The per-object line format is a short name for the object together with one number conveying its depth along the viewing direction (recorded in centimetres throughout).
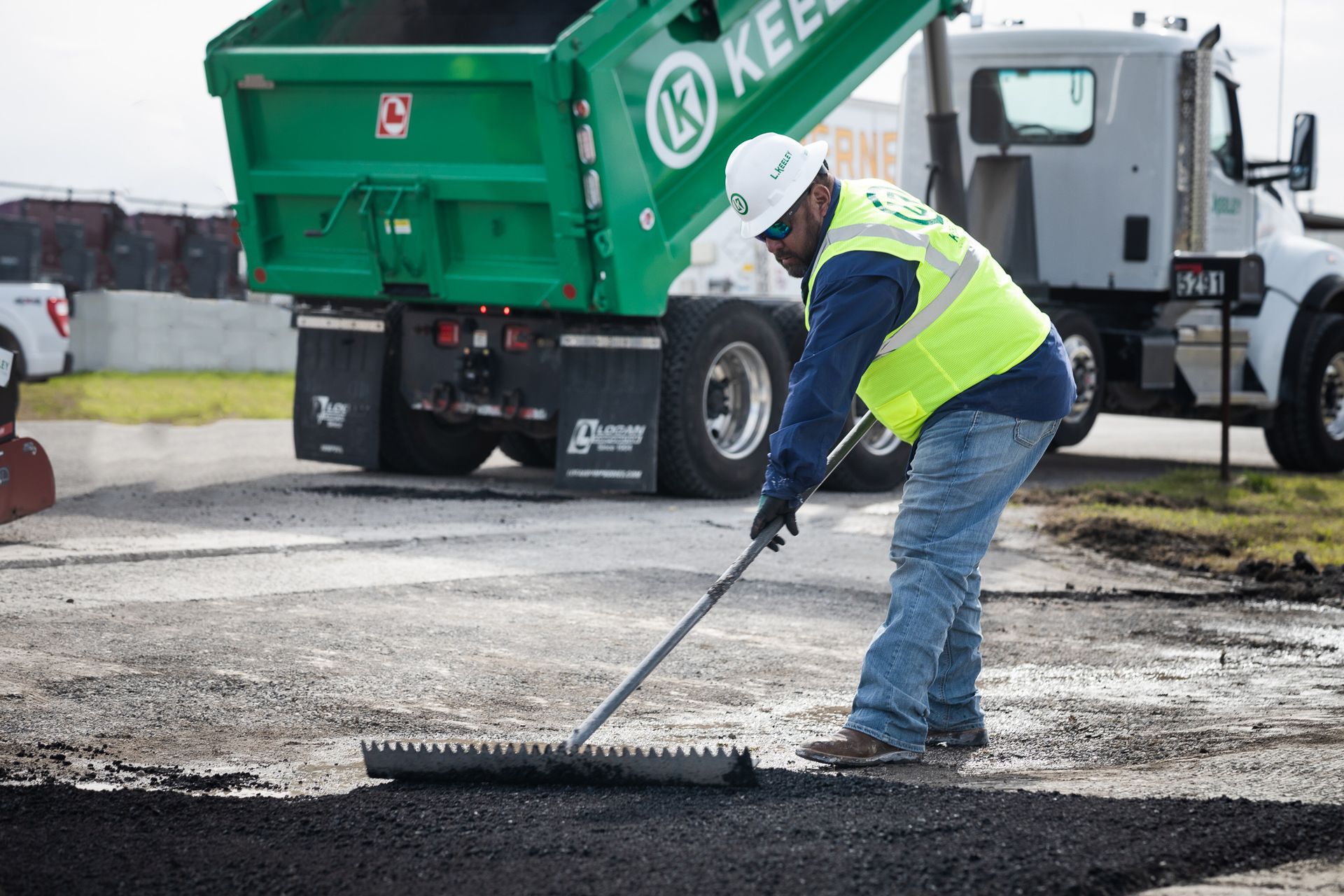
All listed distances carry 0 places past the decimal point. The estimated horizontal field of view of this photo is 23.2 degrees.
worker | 841
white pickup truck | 3043
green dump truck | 1807
